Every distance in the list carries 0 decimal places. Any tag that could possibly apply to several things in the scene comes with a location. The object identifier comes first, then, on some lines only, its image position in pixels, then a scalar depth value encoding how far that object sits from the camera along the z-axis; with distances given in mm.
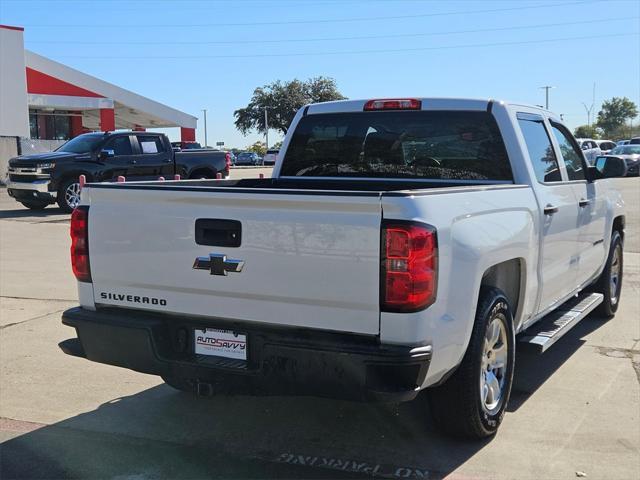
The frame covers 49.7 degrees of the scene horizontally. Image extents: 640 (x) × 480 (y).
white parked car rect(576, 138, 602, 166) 37834
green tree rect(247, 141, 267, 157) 82250
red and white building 31250
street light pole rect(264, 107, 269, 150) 86875
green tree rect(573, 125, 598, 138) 91375
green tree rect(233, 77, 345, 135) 89688
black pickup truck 16219
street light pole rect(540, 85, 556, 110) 94012
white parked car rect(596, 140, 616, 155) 43844
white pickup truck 3246
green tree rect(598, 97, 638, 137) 97500
